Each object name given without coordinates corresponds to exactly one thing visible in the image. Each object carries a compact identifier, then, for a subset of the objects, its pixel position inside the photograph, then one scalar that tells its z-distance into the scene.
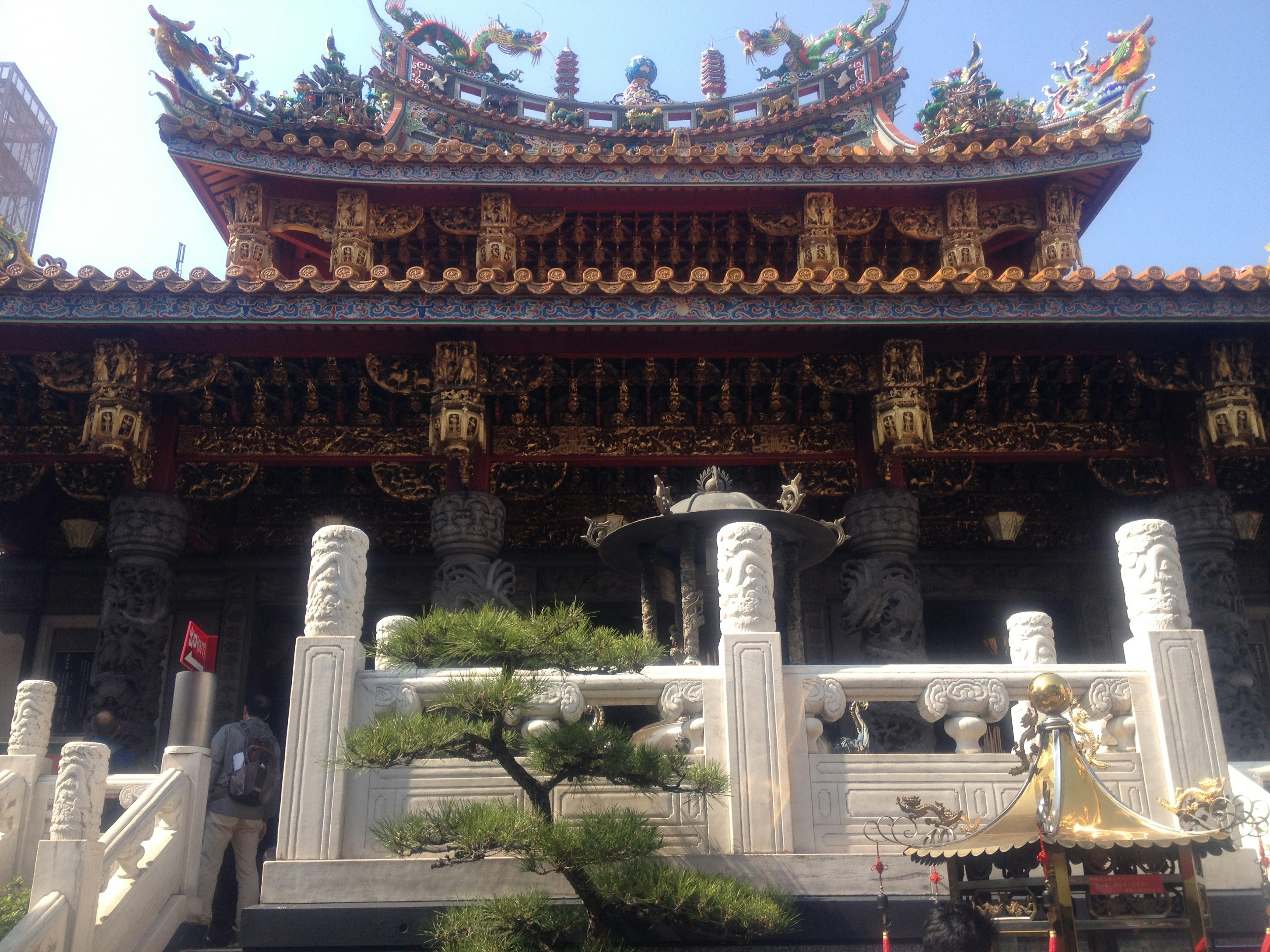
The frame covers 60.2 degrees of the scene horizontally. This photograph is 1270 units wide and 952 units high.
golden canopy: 3.16
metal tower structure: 32.75
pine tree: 3.76
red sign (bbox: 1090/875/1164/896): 3.20
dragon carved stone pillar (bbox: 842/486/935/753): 7.61
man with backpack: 5.95
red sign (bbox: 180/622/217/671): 6.69
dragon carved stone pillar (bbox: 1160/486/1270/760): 7.90
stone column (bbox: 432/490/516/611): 8.11
